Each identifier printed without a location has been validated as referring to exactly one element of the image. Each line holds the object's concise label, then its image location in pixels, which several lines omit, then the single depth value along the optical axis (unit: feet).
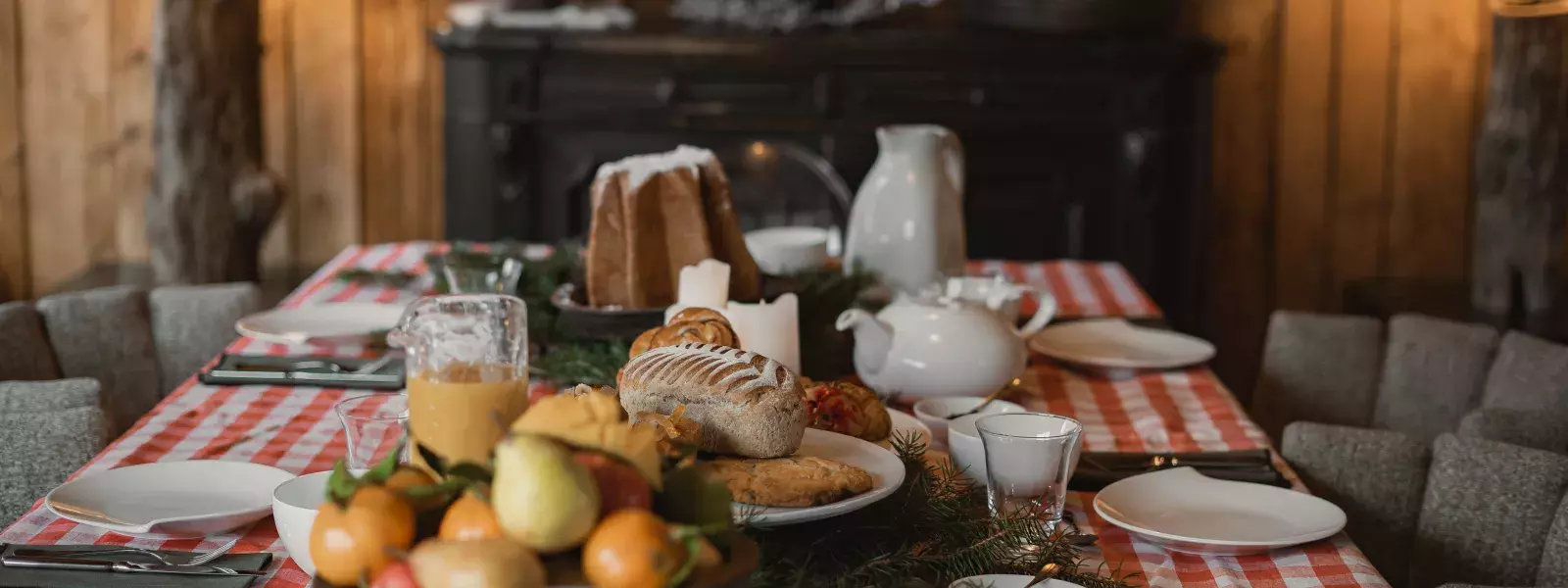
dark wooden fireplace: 11.01
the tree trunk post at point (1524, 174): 10.21
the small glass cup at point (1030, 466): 3.54
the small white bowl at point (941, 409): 4.66
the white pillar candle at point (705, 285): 5.03
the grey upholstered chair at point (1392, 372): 6.04
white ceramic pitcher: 6.37
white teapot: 5.07
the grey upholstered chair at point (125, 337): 6.21
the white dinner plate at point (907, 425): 4.41
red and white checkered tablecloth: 3.55
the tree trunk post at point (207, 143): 10.06
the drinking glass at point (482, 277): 5.86
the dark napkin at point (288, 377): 5.31
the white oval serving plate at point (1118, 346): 5.88
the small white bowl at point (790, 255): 7.14
